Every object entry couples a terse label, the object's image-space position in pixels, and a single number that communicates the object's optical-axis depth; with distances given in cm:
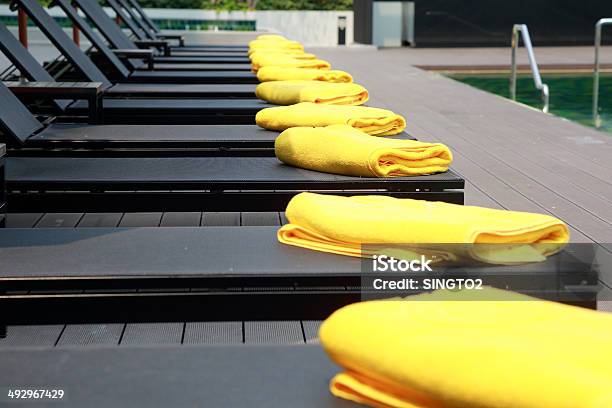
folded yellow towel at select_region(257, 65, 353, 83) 555
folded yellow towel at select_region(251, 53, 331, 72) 618
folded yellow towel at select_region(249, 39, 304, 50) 809
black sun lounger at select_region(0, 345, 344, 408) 134
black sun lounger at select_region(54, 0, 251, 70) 635
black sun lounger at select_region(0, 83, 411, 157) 360
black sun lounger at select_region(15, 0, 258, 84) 551
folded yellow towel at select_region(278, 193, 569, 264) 205
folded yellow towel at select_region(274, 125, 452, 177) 296
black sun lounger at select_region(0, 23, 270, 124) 451
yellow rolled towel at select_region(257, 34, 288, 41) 891
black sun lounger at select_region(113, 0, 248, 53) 943
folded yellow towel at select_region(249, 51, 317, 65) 649
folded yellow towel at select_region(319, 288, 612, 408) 120
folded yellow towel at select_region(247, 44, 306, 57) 746
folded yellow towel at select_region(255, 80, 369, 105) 452
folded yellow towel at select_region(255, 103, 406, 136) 373
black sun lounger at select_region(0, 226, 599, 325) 195
